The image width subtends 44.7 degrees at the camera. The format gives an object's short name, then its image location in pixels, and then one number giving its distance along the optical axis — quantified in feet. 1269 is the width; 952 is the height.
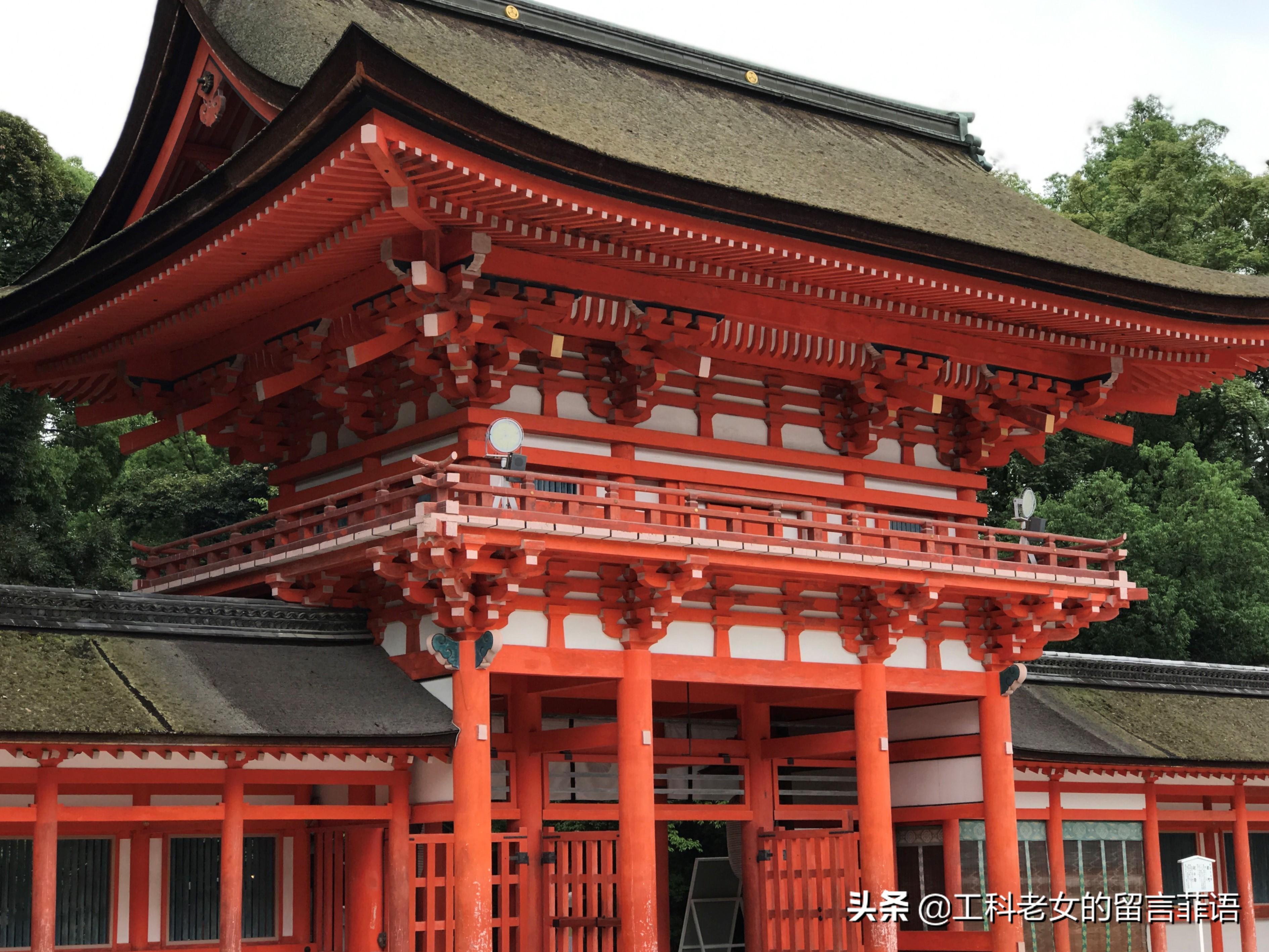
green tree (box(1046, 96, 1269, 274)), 127.13
